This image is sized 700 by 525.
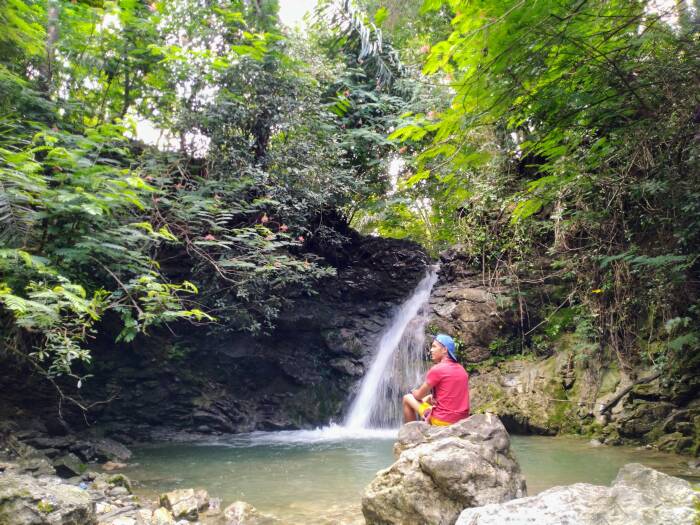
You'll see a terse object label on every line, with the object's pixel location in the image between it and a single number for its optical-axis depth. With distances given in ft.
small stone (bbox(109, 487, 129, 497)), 17.49
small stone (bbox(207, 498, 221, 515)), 16.07
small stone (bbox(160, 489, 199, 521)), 15.21
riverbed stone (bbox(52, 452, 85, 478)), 21.34
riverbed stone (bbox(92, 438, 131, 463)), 25.12
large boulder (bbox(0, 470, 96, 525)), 11.38
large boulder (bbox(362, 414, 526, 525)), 11.33
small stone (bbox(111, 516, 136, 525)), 13.48
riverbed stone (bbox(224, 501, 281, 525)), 14.57
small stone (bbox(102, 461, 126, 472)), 23.29
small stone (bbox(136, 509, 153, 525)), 13.92
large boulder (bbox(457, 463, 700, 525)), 7.31
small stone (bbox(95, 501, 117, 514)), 15.12
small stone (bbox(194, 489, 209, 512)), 16.11
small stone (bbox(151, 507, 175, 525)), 14.05
